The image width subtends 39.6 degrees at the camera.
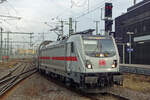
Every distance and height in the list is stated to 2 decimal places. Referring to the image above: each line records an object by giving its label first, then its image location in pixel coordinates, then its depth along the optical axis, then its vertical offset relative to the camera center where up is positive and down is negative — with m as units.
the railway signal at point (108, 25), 31.96 +3.63
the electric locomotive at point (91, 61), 11.34 -0.73
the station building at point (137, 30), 41.25 +4.15
